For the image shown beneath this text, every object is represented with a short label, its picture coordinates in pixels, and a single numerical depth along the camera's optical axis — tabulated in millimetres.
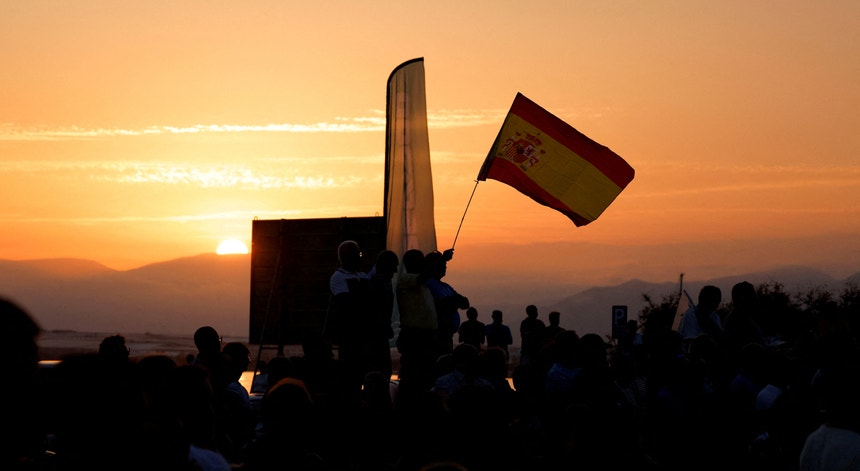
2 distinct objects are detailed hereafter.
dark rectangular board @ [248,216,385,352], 25656
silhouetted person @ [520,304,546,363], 19400
